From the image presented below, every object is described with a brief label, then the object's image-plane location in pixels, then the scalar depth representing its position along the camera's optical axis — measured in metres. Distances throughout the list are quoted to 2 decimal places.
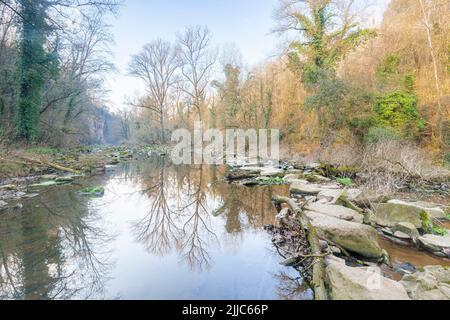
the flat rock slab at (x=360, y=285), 2.00
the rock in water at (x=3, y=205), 5.16
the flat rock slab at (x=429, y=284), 2.10
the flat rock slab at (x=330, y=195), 4.86
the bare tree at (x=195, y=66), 25.67
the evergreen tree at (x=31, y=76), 11.48
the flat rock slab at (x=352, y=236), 3.07
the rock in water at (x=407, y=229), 3.57
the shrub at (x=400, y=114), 9.34
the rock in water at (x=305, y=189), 6.11
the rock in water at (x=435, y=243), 3.25
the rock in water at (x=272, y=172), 8.82
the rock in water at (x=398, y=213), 3.86
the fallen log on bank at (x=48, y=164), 8.63
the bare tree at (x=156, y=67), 27.20
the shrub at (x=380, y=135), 8.51
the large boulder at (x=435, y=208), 4.38
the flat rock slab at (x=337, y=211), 4.07
